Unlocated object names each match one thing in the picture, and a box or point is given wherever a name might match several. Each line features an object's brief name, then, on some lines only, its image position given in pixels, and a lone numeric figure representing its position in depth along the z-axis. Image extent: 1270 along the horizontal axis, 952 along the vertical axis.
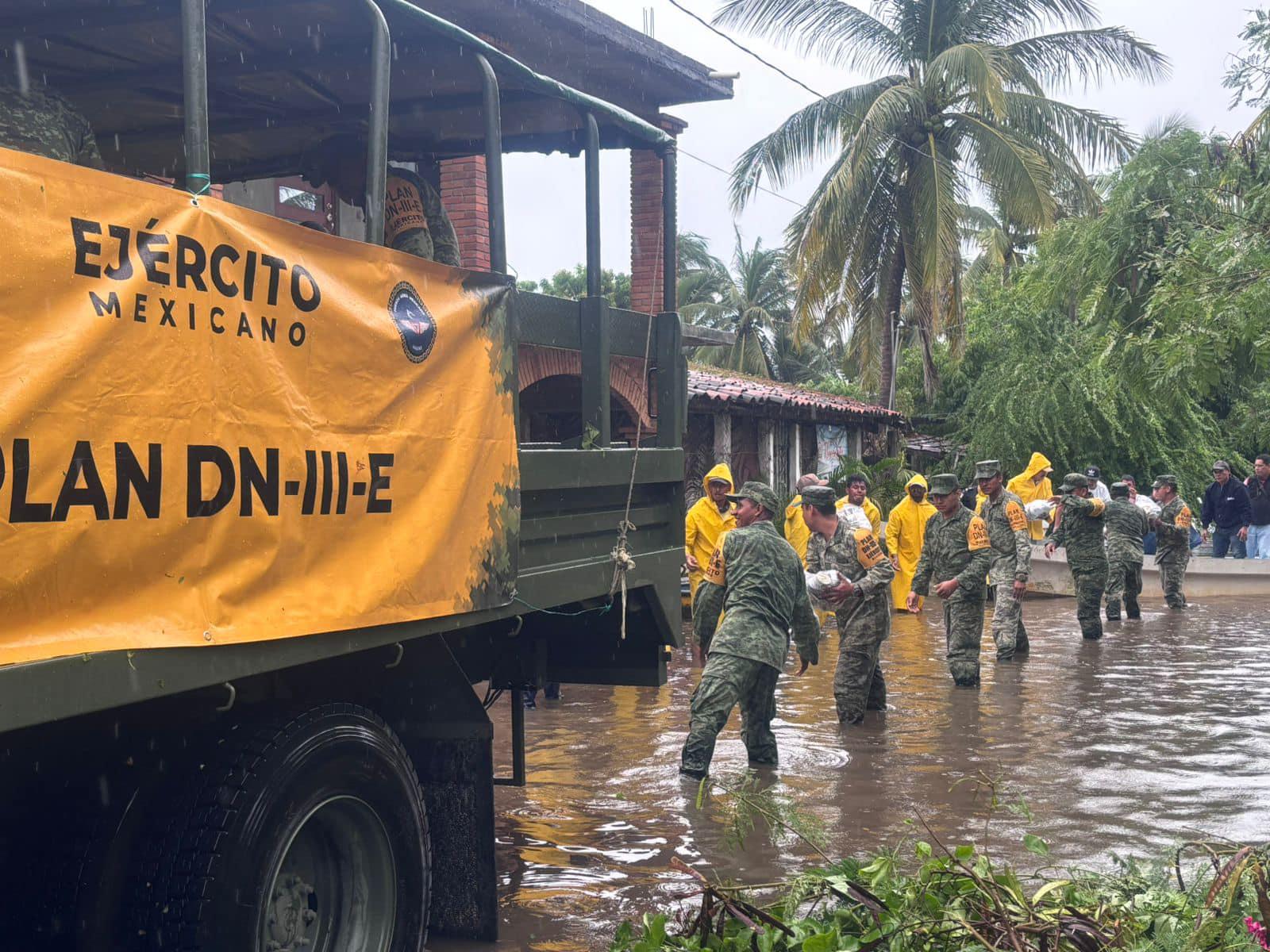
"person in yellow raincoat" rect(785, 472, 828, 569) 13.25
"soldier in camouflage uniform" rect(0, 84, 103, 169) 3.66
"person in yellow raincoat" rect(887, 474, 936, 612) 13.88
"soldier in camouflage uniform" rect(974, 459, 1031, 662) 12.16
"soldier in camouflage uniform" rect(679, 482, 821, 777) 7.50
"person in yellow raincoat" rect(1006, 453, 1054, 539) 17.77
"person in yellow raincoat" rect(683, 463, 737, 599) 11.27
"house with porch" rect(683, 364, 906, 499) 18.69
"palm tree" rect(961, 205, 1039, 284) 35.09
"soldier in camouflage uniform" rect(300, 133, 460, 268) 5.15
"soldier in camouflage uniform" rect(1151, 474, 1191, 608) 17.23
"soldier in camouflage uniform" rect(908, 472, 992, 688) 10.70
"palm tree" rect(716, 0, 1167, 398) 22.12
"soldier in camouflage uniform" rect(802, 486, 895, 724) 9.38
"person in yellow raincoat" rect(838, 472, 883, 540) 13.01
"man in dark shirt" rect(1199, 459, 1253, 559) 20.00
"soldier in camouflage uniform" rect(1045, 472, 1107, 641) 14.59
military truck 2.66
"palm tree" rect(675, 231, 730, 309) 45.34
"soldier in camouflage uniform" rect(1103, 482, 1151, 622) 16.39
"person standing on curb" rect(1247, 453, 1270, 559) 19.64
